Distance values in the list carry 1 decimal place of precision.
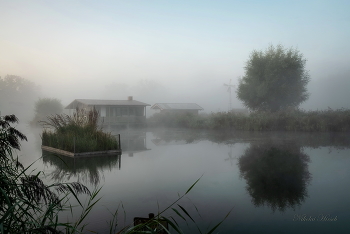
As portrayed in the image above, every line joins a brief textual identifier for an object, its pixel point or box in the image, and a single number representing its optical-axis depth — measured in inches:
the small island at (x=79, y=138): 460.4
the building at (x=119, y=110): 1346.0
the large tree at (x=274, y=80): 1274.6
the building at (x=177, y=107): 1829.2
